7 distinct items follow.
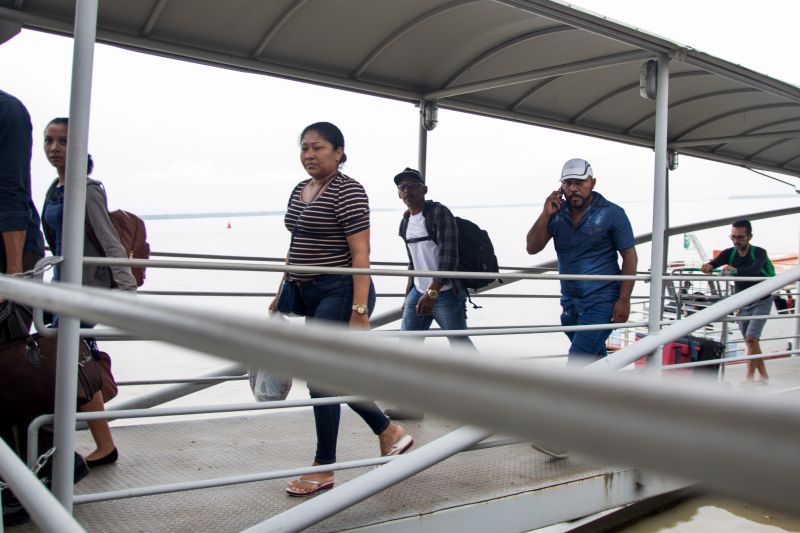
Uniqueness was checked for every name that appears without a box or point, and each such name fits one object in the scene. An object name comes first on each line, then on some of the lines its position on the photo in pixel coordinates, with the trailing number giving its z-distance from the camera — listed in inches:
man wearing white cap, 153.9
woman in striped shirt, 119.1
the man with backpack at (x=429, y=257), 163.3
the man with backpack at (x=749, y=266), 257.4
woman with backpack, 114.5
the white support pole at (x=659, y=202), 145.9
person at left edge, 101.0
